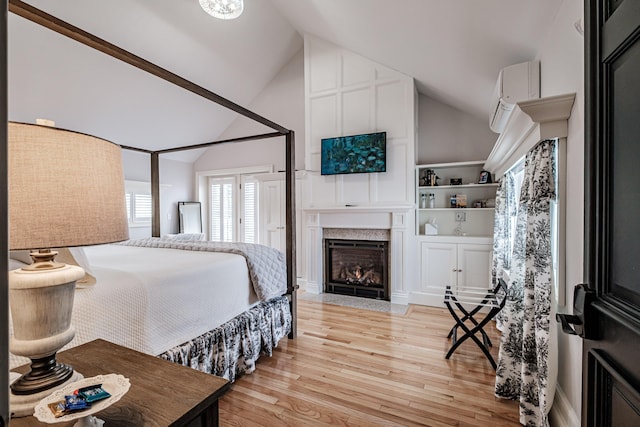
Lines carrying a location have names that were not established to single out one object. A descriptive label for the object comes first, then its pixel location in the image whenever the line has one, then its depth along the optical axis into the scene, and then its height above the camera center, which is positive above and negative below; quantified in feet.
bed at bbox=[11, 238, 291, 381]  4.62 -1.73
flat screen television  12.97 +2.55
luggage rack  7.62 -2.68
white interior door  16.44 -0.13
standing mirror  19.77 -0.38
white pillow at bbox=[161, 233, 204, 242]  17.46 -1.50
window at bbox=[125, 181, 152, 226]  17.01 +0.53
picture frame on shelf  12.01 +1.27
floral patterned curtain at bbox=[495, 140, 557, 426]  4.99 -1.92
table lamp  2.20 -0.08
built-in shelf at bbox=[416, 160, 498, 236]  12.41 +0.55
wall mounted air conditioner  7.00 +3.01
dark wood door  2.02 -0.03
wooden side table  2.56 -1.76
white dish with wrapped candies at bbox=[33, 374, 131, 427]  2.17 -1.47
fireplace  13.34 -2.73
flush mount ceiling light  9.88 +6.89
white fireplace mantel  12.62 -0.78
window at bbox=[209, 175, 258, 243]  19.12 +0.19
